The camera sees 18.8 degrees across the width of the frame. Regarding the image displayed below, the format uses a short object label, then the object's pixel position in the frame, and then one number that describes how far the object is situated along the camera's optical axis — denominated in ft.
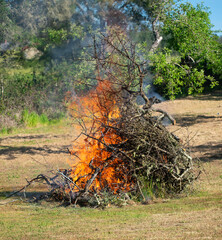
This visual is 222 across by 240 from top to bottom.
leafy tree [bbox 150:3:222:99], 78.49
